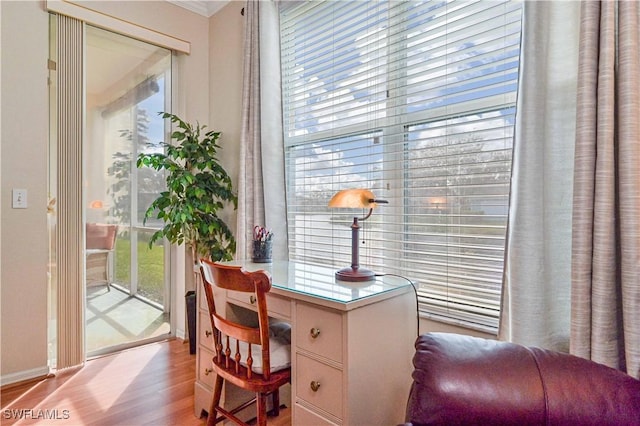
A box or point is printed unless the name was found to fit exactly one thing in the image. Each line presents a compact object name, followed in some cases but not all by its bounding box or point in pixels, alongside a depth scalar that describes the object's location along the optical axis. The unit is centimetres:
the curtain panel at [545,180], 122
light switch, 218
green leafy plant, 249
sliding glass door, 257
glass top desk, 123
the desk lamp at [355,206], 148
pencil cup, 199
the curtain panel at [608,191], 102
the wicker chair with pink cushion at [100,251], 256
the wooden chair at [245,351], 129
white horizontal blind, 148
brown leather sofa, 81
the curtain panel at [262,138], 229
